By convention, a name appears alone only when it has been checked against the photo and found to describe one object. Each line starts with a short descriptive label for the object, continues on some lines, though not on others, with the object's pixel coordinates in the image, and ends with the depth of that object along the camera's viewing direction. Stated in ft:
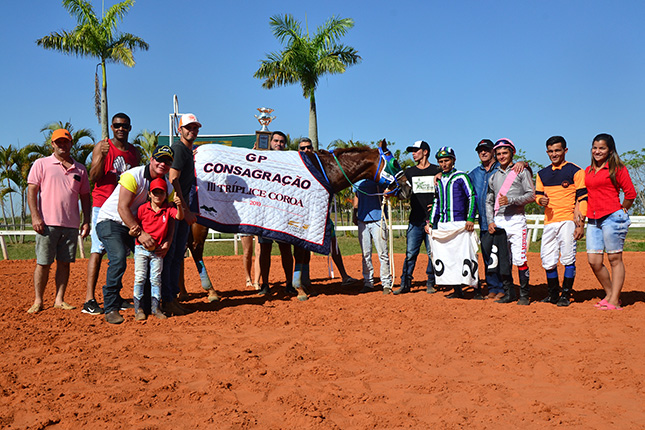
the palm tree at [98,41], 64.54
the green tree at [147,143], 102.99
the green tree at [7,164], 87.04
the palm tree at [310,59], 65.46
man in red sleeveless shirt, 18.94
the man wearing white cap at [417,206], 23.36
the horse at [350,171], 22.43
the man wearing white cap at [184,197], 18.93
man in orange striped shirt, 19.71
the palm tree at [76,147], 83.70
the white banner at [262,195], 20.62
